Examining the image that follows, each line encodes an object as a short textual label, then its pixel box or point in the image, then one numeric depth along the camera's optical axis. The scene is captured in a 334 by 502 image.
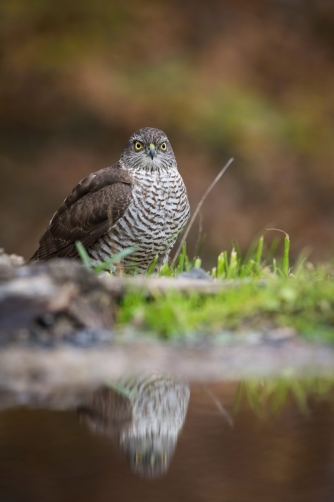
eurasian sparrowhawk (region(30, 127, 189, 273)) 12.71
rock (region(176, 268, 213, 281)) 10.23
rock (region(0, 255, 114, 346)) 7.92
